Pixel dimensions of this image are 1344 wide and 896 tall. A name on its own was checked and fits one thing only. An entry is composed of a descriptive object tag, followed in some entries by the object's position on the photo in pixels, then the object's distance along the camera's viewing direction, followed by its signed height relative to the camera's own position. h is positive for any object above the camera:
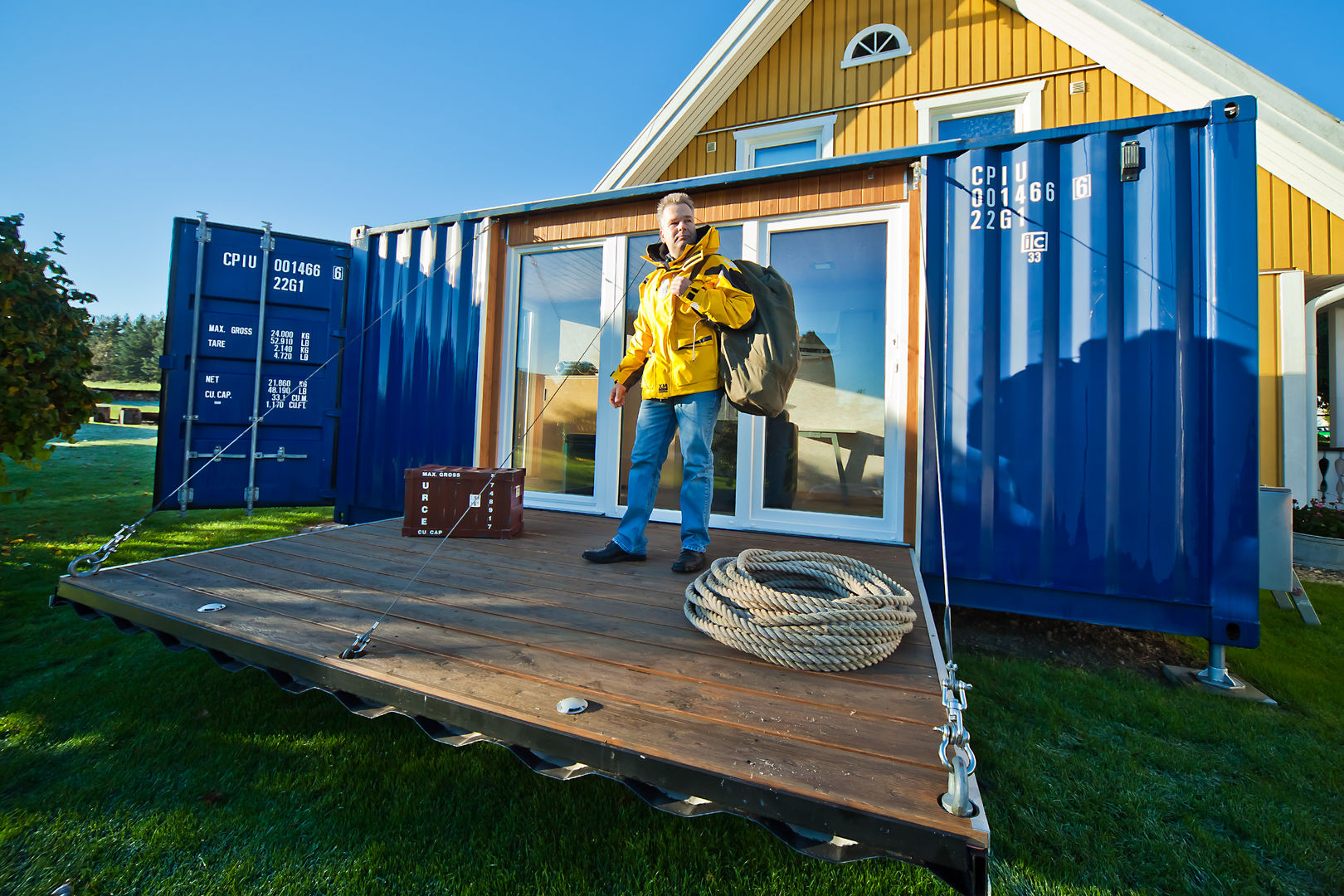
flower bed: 4.64 -0.29
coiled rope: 1.57 -0.44
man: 2.36 +0.45
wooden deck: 1.07 -0.57
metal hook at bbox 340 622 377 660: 1.59 -0.55
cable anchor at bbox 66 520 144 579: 2.18 -0.43
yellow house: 4.59 +3.63
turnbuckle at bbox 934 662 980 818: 0.99 -0.53
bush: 2.74 +0.48
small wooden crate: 3.11 -0.24
